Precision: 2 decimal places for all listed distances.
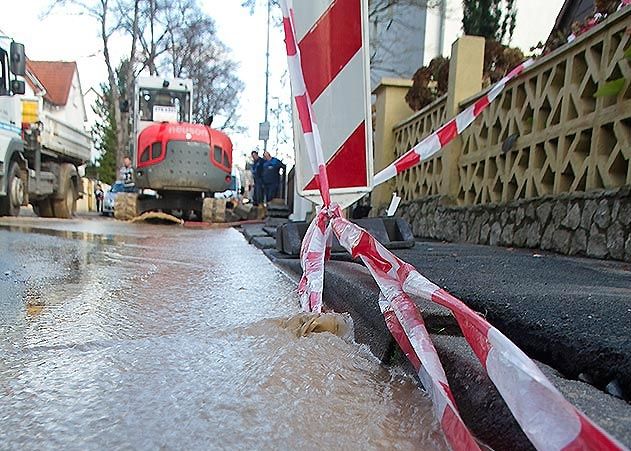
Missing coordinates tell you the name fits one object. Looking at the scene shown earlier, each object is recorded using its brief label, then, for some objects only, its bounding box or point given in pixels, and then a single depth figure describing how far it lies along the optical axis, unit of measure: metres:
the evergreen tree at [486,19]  9.06
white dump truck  8.81
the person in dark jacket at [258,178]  14.35
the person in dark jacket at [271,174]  14.11
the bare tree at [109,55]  22.12
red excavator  10.95
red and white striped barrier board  2.01
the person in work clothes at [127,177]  14.79
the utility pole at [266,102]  15.90
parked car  17.32
